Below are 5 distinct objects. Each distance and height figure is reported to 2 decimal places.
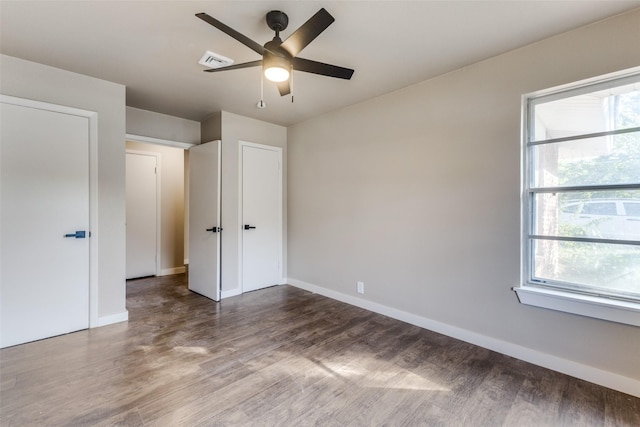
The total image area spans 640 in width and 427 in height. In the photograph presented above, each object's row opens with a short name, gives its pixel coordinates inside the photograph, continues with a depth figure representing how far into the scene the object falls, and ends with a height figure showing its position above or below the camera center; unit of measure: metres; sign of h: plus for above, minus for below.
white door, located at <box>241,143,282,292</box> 4.22 -0.08
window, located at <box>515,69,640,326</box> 2.03 +0.12
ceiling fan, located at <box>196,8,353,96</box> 1.69 +1.06
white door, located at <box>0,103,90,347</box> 2.56 -0.13
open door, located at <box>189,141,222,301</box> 3.91 -0.13
